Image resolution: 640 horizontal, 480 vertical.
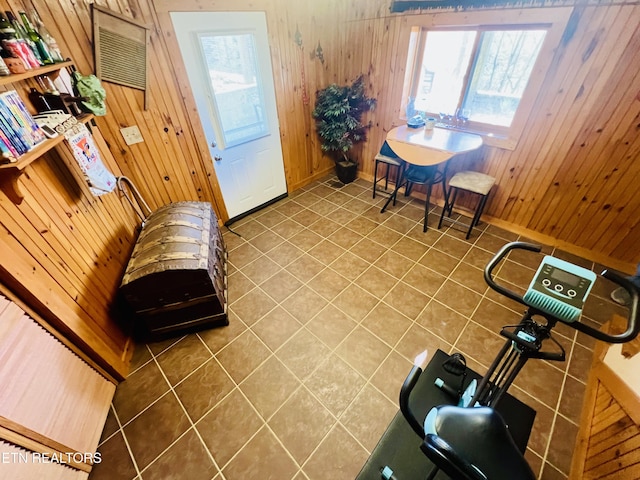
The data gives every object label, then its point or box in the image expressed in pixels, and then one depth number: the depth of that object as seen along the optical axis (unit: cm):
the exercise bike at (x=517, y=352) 89
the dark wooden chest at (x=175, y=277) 178
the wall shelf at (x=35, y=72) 120
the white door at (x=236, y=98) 245
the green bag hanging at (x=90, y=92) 189
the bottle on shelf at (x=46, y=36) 166
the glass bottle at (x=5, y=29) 133
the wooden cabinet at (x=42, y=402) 113
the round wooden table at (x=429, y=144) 263
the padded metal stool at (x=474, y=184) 275
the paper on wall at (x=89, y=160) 164
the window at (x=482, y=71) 238
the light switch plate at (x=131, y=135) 226
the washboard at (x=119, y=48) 194
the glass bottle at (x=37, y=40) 155
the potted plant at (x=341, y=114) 346
